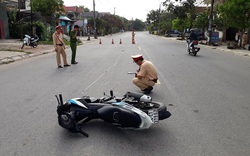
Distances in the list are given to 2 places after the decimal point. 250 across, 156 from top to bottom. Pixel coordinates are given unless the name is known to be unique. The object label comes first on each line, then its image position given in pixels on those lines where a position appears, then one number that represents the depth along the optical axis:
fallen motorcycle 2.70
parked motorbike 14.09
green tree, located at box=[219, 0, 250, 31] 13.61
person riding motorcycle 11.54
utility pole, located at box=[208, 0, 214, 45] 18.16
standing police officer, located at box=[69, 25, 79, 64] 8.46
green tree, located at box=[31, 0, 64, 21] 19.63
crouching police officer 4.43
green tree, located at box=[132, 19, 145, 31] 127.14
